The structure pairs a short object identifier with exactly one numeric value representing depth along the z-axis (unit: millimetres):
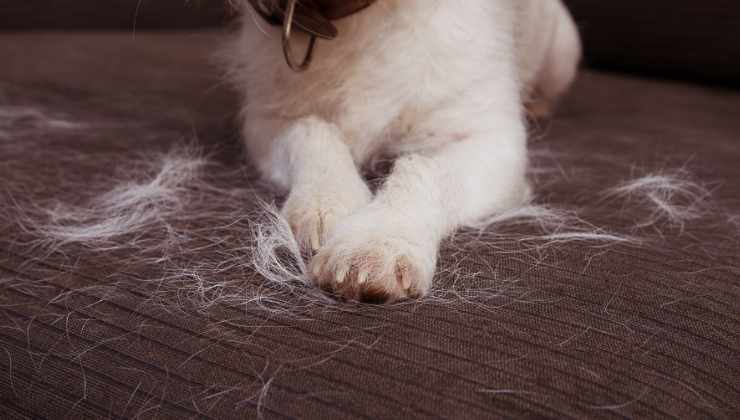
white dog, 789
